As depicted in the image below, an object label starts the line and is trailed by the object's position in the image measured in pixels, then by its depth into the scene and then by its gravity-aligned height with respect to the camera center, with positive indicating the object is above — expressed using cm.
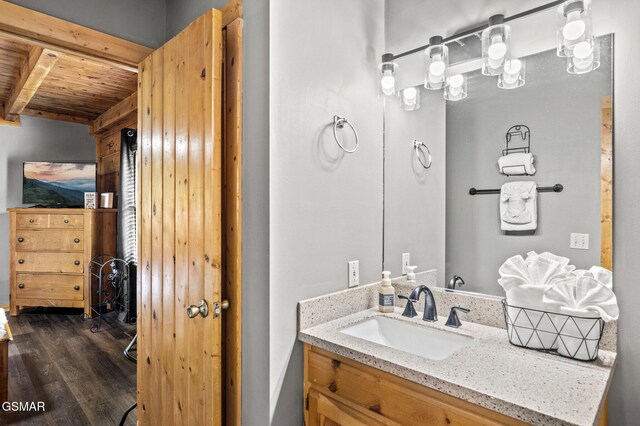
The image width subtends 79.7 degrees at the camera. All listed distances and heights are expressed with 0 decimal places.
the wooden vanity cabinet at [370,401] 108 -61
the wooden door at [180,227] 150 -7
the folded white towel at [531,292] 127 -27
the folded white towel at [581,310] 117 -30
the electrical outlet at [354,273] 177 -29
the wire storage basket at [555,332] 119 -39
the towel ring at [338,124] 170 +39
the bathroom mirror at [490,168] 134 +18
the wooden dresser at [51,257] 488 -60
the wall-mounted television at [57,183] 514 +38
